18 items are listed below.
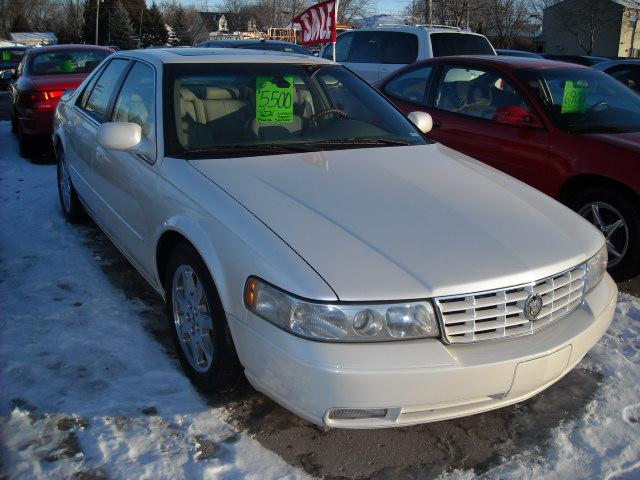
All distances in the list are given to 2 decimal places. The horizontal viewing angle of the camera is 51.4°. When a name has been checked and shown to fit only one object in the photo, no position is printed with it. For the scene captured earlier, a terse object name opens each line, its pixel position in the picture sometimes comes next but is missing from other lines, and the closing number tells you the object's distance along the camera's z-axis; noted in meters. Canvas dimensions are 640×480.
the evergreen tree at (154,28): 59.78
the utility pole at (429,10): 22.88
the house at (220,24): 54.94
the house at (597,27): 43.84
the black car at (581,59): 15.24
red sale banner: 7.77
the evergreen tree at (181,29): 62.59
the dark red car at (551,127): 4.55
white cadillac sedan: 2.33
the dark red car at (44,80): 7.99
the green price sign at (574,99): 5.13
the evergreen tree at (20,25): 69.56
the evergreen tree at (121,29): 52.75
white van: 10.12
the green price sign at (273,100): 3.66
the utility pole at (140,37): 51.75
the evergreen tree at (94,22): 55.81
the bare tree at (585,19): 43.91
